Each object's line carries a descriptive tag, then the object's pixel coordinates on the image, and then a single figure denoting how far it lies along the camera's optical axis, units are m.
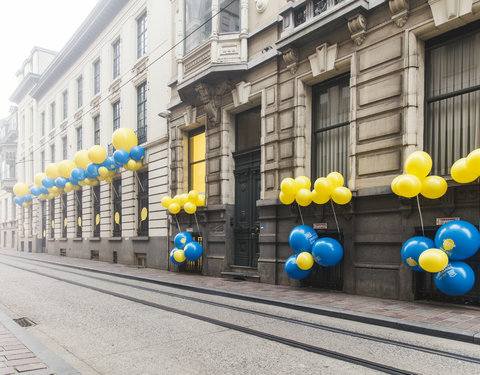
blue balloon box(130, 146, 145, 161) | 17.53
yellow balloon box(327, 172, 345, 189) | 9.22
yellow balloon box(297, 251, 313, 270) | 9.31
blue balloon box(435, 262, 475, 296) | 6.77
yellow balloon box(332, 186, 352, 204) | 8.95
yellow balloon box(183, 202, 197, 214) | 13.95
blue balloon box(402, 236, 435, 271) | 7.30
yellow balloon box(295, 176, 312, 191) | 9.90
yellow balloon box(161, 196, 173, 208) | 14.68
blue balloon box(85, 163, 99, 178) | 18.45
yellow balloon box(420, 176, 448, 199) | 7.29
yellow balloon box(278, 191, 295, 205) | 10.19
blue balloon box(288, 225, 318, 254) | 9.52
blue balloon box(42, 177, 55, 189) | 23.25
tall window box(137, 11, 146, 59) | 19.85
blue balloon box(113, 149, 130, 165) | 17.02
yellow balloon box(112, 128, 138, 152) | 17.27
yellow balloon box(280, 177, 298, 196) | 9.91
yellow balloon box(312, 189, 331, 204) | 9.15
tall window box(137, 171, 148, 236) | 18.73
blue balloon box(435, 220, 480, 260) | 6.68
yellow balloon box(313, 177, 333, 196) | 9.02
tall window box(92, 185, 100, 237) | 23.58
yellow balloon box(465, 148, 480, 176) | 6.54
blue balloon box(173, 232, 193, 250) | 13.90
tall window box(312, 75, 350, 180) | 10.55
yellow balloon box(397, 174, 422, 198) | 7.34
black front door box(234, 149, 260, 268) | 13.07
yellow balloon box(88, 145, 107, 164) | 17.61
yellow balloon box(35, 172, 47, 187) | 24.70
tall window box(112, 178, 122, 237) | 21.06
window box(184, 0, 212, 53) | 14.38
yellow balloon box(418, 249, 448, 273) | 6.65
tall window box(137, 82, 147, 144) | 19.20
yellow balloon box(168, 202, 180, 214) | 14.43
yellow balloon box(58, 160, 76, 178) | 20.86
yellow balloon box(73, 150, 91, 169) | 18.92
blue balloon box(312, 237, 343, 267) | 9.03
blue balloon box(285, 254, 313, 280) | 9.72
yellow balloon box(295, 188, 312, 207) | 9.63
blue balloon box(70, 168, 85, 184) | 19.39
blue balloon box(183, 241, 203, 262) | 13.46
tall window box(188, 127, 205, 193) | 15.66
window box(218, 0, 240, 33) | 13.62
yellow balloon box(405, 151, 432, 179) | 7.35
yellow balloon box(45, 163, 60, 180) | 22.33
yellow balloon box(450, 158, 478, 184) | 6.75
